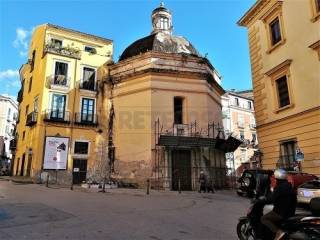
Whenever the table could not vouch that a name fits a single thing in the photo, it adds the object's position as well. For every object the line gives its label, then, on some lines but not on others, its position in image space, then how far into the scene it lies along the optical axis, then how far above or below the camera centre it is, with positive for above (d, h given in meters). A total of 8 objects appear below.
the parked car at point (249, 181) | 11.61 -0.66
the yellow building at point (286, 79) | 10.73 +4.41
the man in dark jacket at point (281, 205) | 4.37 -0.68
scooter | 3.95 -1.07
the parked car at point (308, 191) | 8.54 -0.84
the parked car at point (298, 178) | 9.58 -0.42
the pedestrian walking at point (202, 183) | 15.25 -0.95
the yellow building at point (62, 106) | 19.76 +5.47
